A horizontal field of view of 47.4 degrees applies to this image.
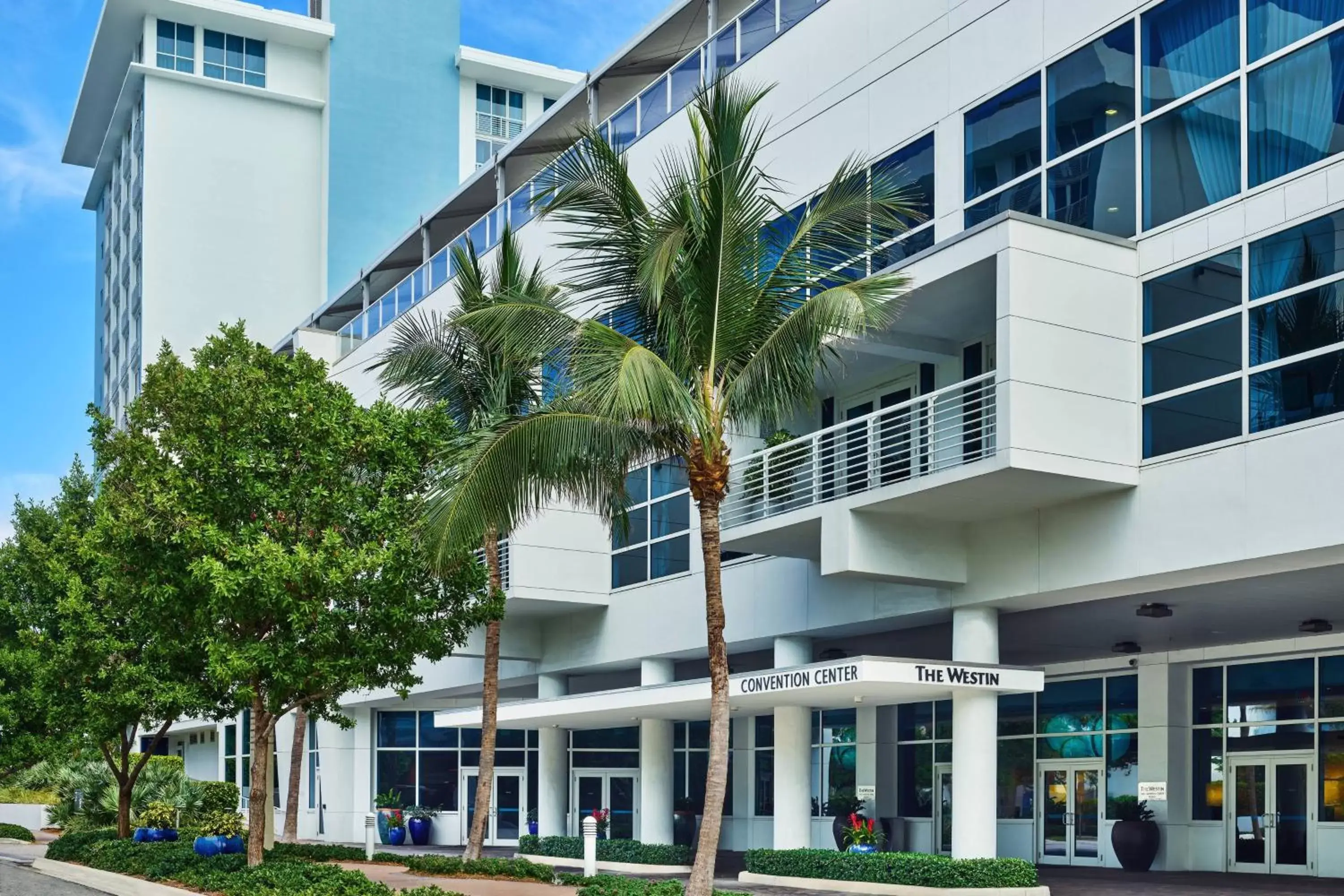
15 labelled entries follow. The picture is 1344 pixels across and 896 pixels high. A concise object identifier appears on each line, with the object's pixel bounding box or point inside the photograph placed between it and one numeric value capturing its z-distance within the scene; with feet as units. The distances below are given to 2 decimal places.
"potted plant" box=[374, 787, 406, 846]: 144.05
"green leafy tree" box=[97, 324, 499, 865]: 70.33
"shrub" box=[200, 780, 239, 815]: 134.31
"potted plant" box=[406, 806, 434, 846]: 143.64
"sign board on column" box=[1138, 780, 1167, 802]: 83.35
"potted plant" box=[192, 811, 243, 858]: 88.38
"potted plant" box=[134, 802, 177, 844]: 102.37
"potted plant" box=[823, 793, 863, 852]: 95.86
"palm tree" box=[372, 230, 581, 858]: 86.22
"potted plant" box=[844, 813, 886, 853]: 80.84
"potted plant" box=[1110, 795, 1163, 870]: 84.23
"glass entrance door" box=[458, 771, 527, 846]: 145.79
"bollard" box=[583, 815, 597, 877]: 84.43
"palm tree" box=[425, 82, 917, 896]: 55.16
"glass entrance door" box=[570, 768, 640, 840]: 129.08
